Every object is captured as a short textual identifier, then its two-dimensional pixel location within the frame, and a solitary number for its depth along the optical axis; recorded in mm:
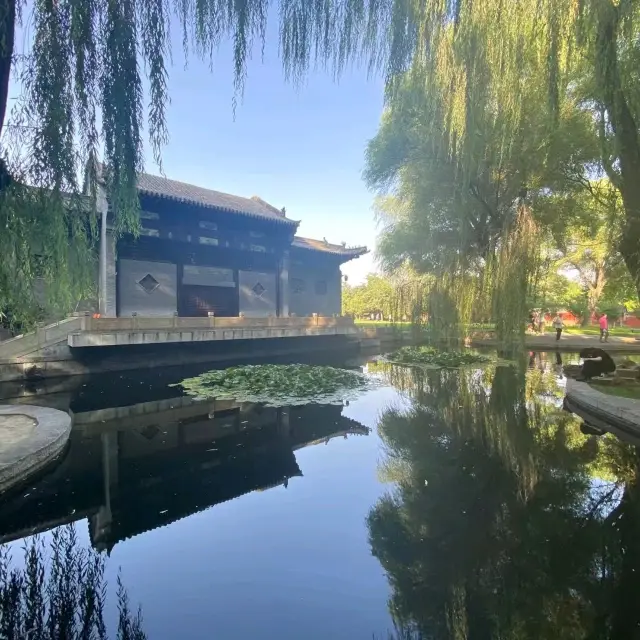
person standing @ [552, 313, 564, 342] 18195
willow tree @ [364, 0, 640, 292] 4324
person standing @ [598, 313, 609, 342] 17391
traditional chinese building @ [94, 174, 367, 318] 13594
